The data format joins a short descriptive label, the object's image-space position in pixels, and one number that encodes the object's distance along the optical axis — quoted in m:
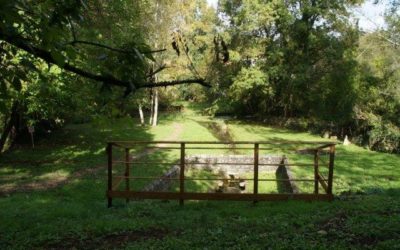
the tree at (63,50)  2.63
